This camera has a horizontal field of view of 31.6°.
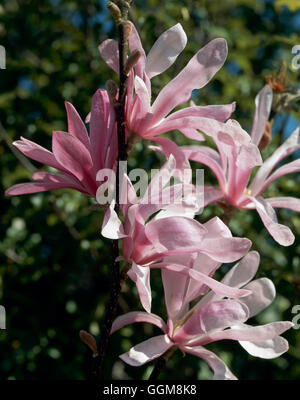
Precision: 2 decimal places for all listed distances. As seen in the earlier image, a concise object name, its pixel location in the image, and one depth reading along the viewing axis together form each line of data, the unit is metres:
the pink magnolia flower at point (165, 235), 0.75
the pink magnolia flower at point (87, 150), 0.81
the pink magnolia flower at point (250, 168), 0.89
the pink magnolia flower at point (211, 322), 0.81
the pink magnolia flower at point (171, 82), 0.84
